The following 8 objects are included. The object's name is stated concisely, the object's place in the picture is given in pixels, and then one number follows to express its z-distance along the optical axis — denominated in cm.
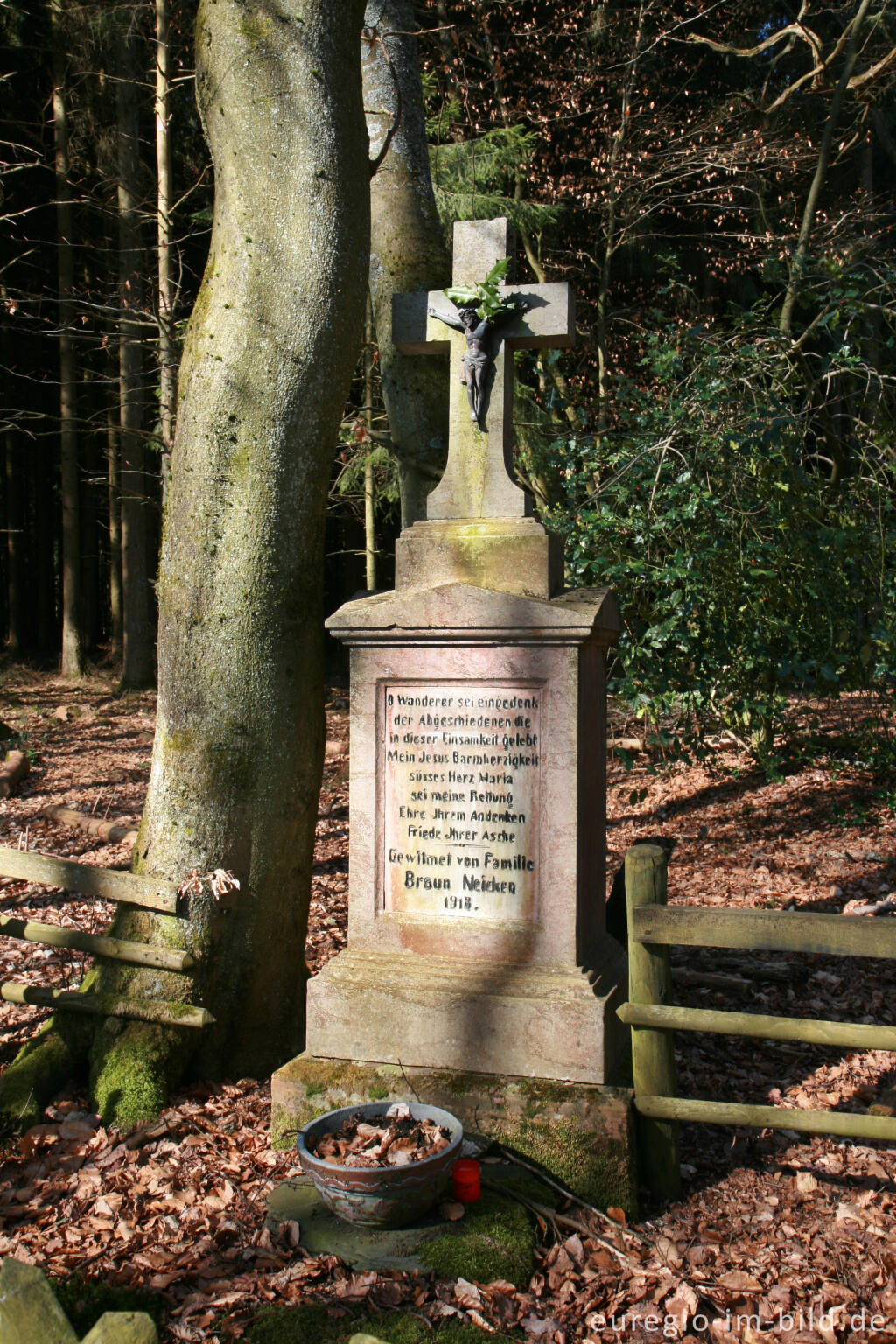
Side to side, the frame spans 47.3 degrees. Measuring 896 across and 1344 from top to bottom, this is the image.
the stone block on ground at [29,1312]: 189
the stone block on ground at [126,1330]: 184
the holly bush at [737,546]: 661
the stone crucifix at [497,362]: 451
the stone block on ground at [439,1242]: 327
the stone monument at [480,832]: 401
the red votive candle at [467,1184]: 356
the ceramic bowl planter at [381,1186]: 327
